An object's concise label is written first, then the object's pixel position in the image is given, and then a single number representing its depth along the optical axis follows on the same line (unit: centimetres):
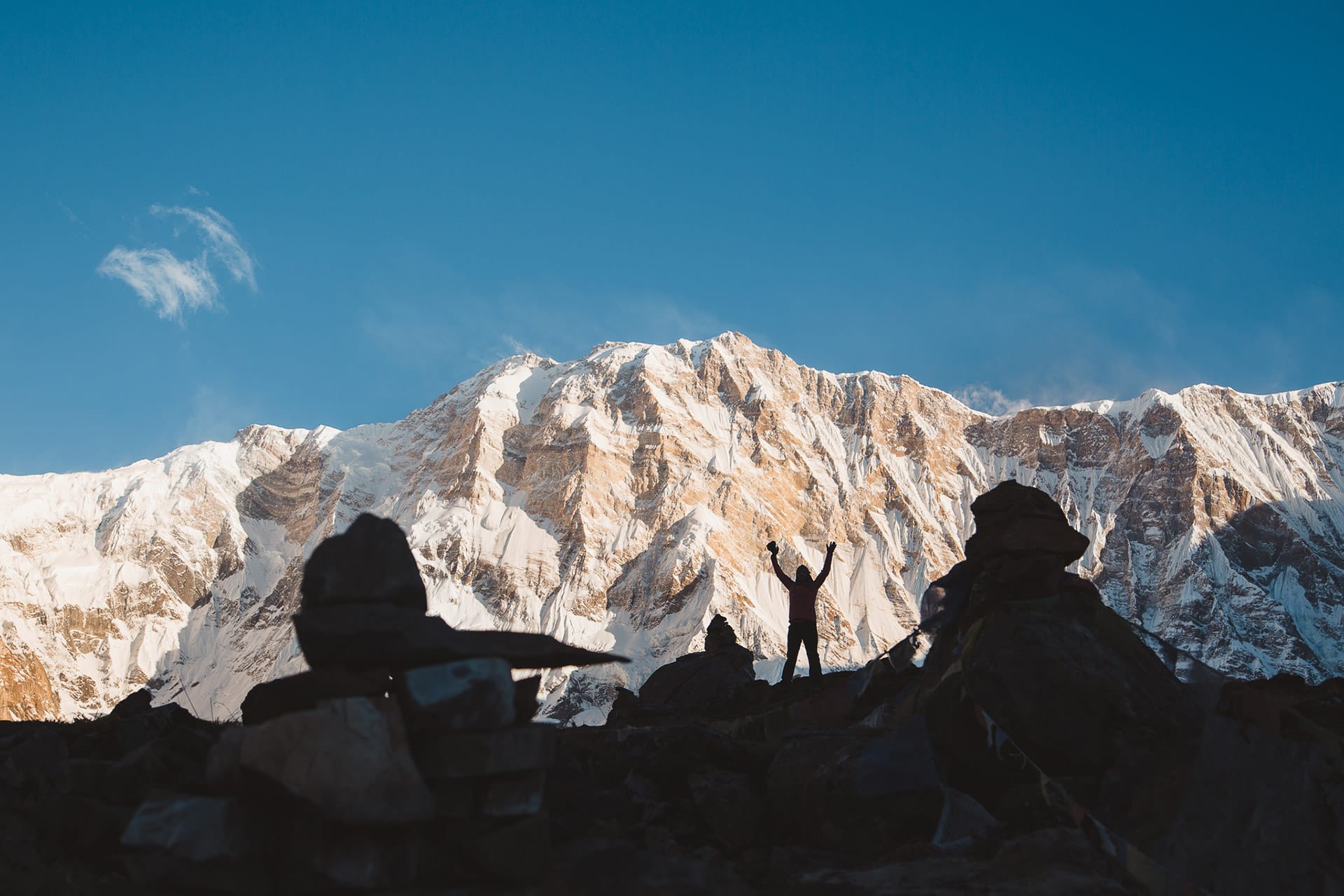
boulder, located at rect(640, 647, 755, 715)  1573
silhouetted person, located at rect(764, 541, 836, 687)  1578
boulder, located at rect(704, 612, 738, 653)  1908
